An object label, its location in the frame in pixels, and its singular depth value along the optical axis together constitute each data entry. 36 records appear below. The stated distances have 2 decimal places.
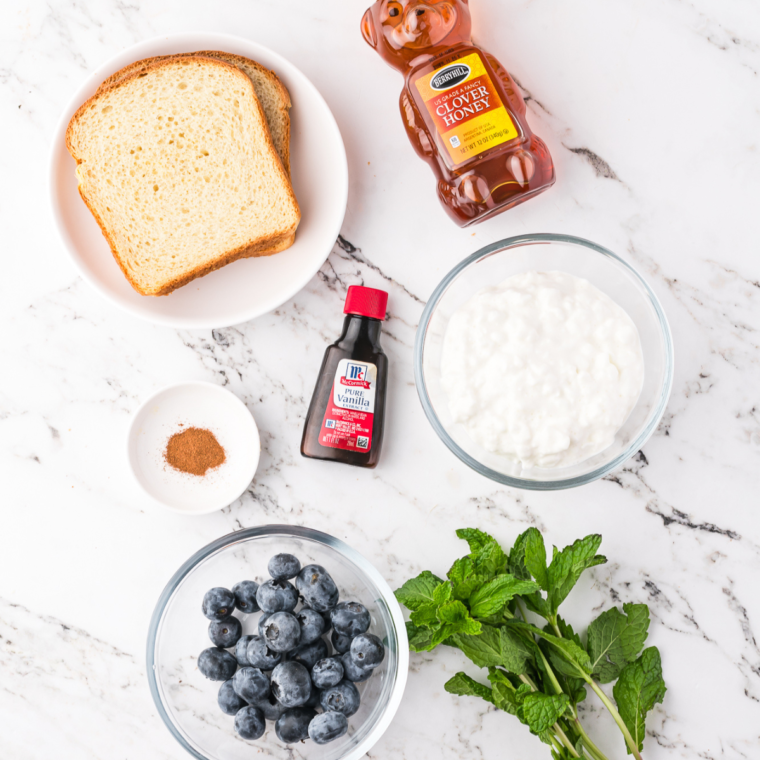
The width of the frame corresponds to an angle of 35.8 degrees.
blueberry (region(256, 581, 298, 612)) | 0.67
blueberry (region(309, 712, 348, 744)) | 0.66
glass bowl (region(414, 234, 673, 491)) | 0.68
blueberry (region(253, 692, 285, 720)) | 0.67
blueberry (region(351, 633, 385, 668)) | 0.66
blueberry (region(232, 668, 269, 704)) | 0.66
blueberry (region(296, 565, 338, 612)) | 0.67
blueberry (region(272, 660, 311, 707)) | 0.65
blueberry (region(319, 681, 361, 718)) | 0.66
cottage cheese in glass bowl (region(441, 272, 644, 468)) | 0.66
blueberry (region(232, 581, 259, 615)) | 0.69
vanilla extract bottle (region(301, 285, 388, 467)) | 0.70
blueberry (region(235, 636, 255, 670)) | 0.67
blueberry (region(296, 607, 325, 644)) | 0.67
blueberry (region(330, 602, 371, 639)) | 0.67
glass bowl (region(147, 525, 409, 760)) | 0.68
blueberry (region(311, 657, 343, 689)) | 0.66
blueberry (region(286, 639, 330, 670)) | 0.67
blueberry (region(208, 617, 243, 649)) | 0.68
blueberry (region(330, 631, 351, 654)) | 0.68
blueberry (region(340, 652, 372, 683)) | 0.67
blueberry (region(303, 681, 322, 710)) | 0.67
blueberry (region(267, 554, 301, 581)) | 0.68
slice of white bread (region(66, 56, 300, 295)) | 0.69
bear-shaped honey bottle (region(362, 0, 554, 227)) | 0.67
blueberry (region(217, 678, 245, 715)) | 0.67
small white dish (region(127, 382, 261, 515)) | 0.71
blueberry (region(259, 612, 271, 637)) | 0.66
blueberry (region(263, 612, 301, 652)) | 0.65
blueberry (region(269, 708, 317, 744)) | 0.67
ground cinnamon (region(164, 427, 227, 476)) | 0.72
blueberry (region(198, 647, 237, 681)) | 0.67
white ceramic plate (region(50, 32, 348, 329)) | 0.69
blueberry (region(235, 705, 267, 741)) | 0.67
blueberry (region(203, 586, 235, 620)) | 0.68
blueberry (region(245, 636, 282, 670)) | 0.66
